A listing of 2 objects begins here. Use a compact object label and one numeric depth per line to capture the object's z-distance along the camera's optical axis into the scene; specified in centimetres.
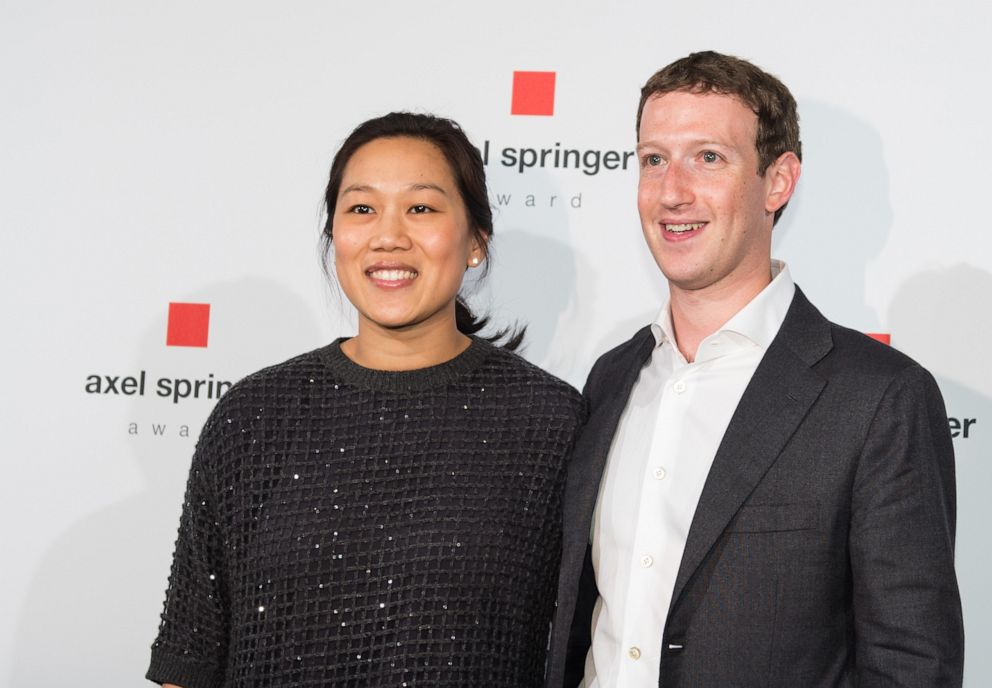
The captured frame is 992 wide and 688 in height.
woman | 174
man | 154
